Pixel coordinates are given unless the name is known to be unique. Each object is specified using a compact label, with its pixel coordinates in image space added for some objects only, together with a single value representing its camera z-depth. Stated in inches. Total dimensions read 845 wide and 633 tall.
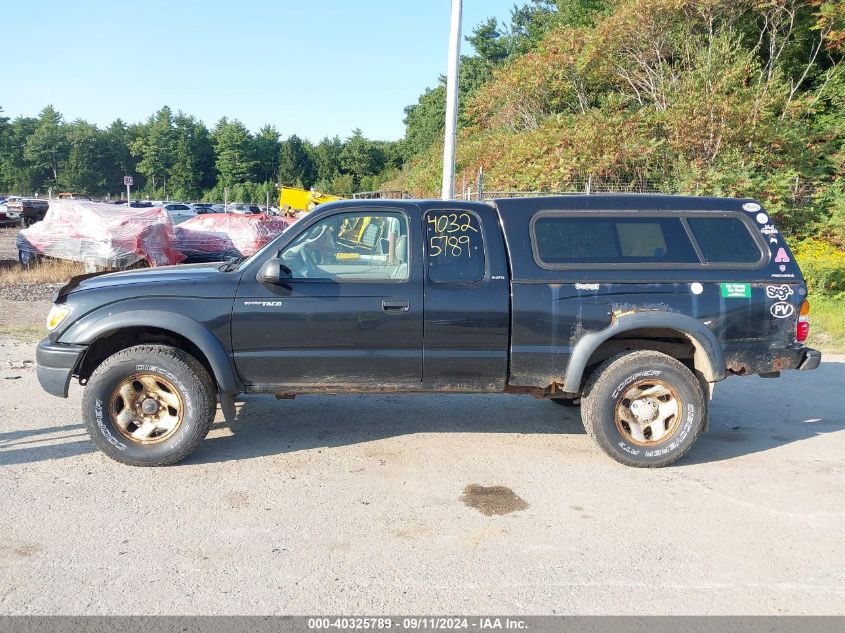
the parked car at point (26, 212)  1214.9
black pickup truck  189.6
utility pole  432.5
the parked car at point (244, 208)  1863.9
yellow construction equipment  1058.7
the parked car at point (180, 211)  1488.7
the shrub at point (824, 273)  471.5
